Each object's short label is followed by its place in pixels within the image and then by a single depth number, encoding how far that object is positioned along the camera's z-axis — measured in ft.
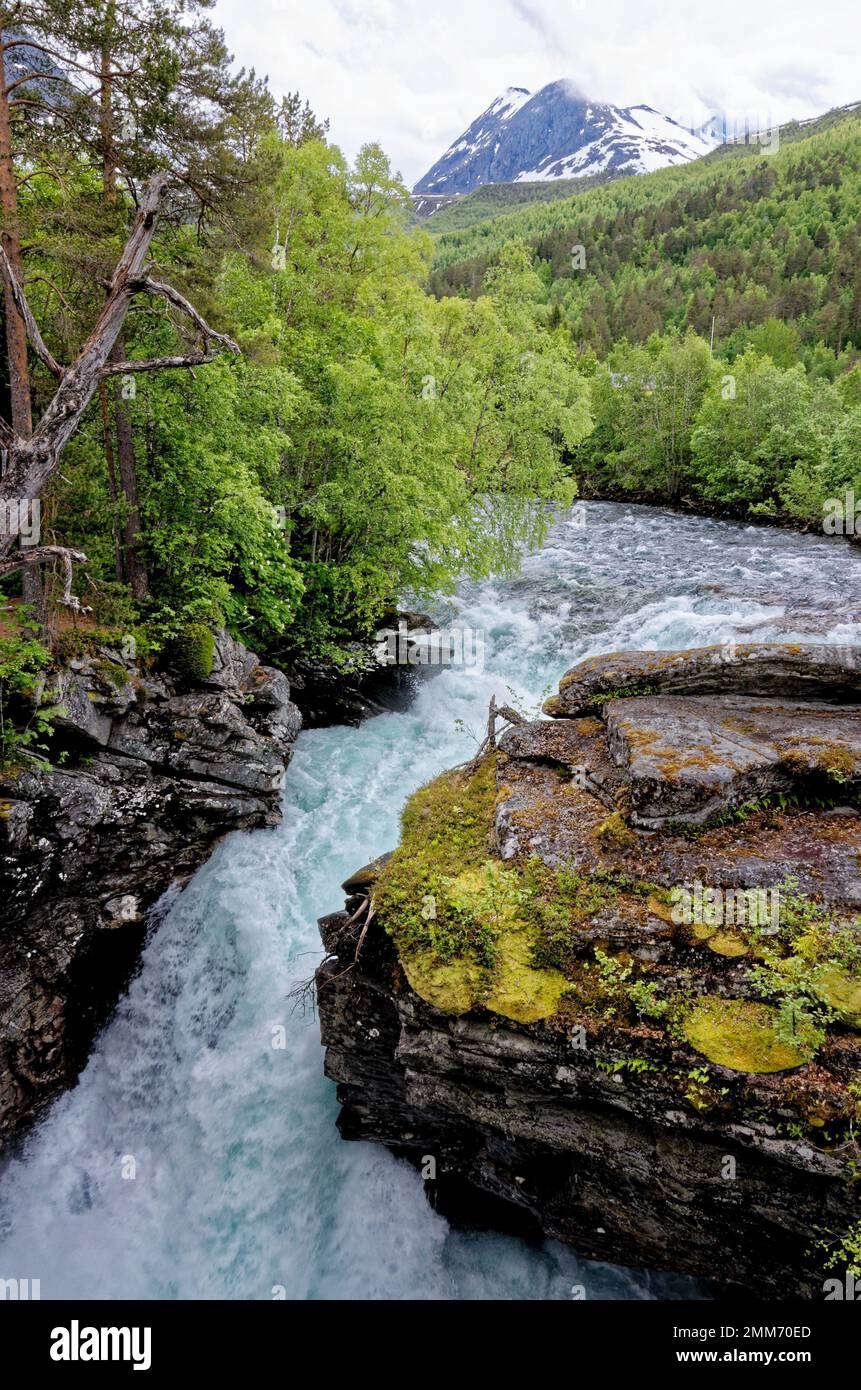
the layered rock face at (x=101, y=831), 30.40
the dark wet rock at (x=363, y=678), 56.18
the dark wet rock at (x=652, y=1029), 16.87
